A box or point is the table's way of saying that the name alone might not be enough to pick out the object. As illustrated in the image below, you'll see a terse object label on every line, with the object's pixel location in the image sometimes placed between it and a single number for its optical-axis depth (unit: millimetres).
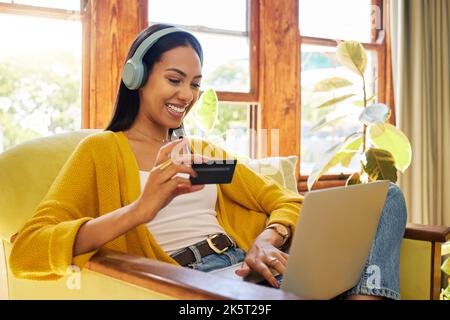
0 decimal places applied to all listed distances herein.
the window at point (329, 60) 3307
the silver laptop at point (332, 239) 918
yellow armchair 1026
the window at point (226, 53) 2850
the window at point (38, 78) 2354
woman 1162
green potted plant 2625
